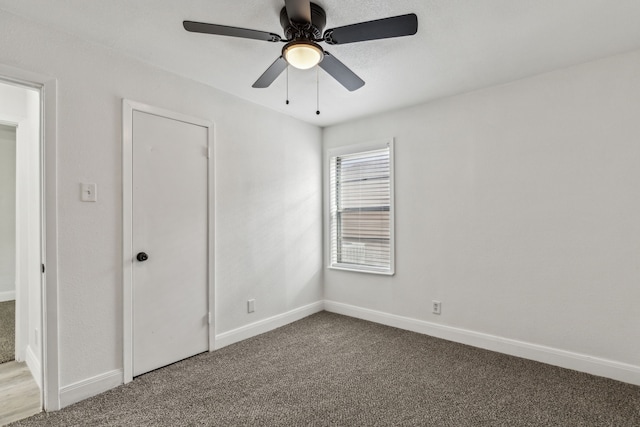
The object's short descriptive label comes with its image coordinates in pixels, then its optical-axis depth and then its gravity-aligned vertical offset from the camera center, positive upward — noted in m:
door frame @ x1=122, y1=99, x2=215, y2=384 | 2.41 -0.14
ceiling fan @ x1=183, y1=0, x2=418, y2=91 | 1.67 +1.01
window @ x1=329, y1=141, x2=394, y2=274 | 3.79 +0.05
